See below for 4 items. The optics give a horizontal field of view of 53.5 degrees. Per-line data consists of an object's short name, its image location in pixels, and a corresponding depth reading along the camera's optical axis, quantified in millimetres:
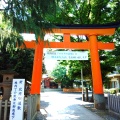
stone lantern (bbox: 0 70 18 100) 5707
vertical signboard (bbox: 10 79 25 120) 4430
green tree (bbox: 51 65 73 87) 26524
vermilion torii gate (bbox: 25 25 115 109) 7593
